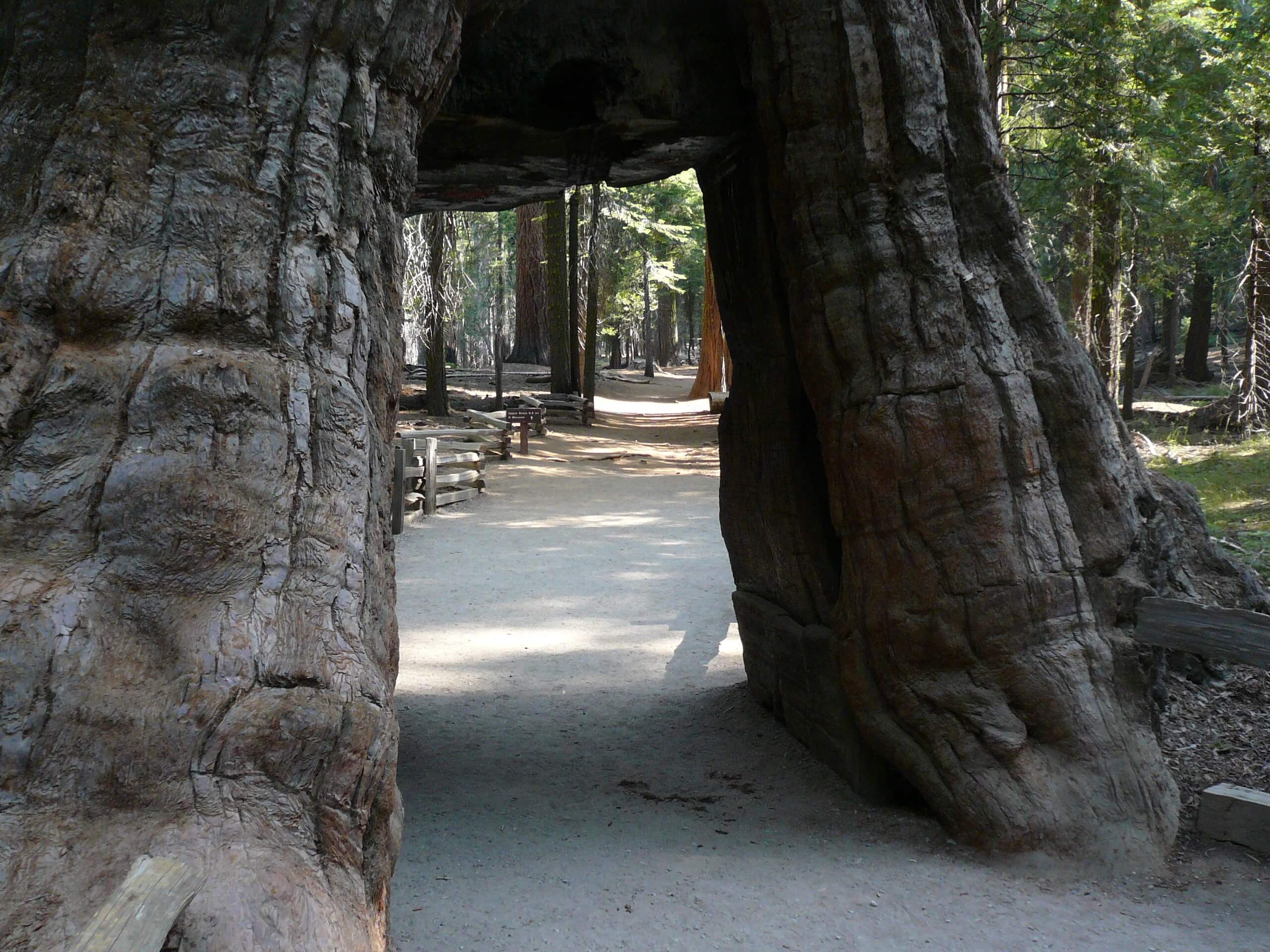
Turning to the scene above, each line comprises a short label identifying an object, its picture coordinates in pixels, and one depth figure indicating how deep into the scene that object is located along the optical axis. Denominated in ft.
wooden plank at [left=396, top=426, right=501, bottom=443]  46.91
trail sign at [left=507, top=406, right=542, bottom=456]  63.98
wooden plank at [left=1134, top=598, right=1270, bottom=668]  13.94
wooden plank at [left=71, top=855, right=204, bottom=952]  6.21
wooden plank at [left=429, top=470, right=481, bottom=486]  47.70
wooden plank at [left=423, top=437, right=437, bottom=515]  44.96
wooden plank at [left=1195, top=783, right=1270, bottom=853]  13.75
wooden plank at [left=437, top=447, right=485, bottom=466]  48.41
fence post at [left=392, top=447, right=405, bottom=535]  34.04
